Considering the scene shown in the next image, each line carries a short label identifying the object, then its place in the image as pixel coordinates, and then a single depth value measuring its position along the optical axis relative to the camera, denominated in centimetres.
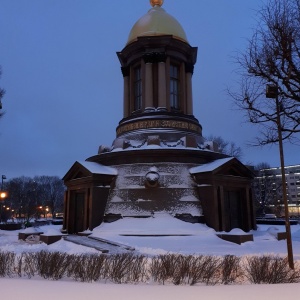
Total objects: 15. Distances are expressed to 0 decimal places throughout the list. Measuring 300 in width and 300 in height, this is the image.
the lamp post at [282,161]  1051
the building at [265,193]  5764
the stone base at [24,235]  2219
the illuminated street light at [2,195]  2706
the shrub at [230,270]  844
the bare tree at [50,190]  10184
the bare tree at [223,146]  5508
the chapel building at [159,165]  2148
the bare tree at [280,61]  1429
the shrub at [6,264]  888
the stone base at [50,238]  1981
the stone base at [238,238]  1839
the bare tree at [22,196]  7988
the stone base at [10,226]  3672
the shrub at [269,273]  834
